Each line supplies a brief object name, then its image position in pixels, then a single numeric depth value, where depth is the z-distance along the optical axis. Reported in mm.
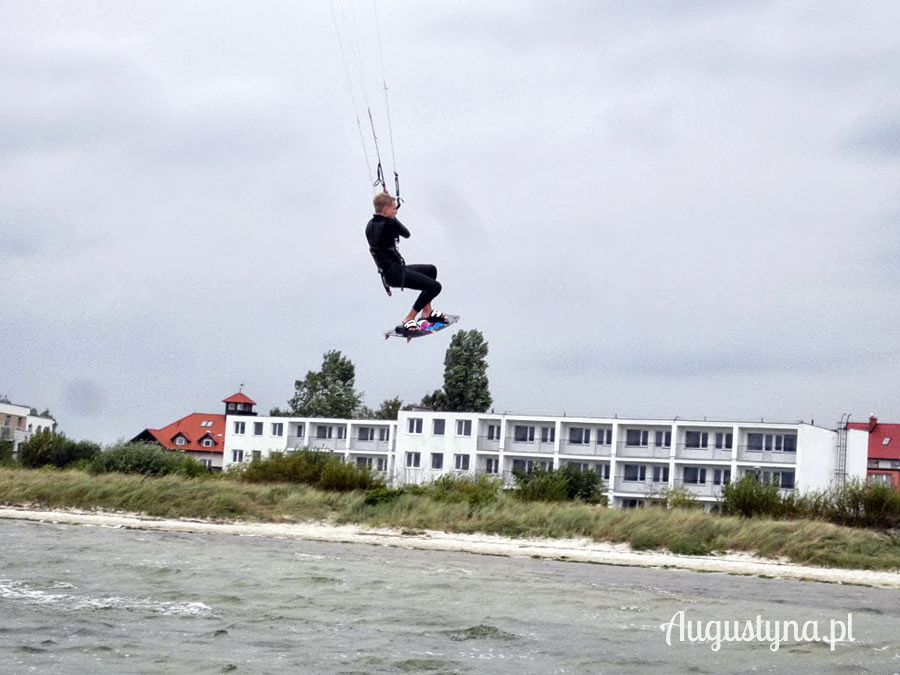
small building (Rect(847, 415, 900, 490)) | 102938
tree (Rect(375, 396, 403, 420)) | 104625
